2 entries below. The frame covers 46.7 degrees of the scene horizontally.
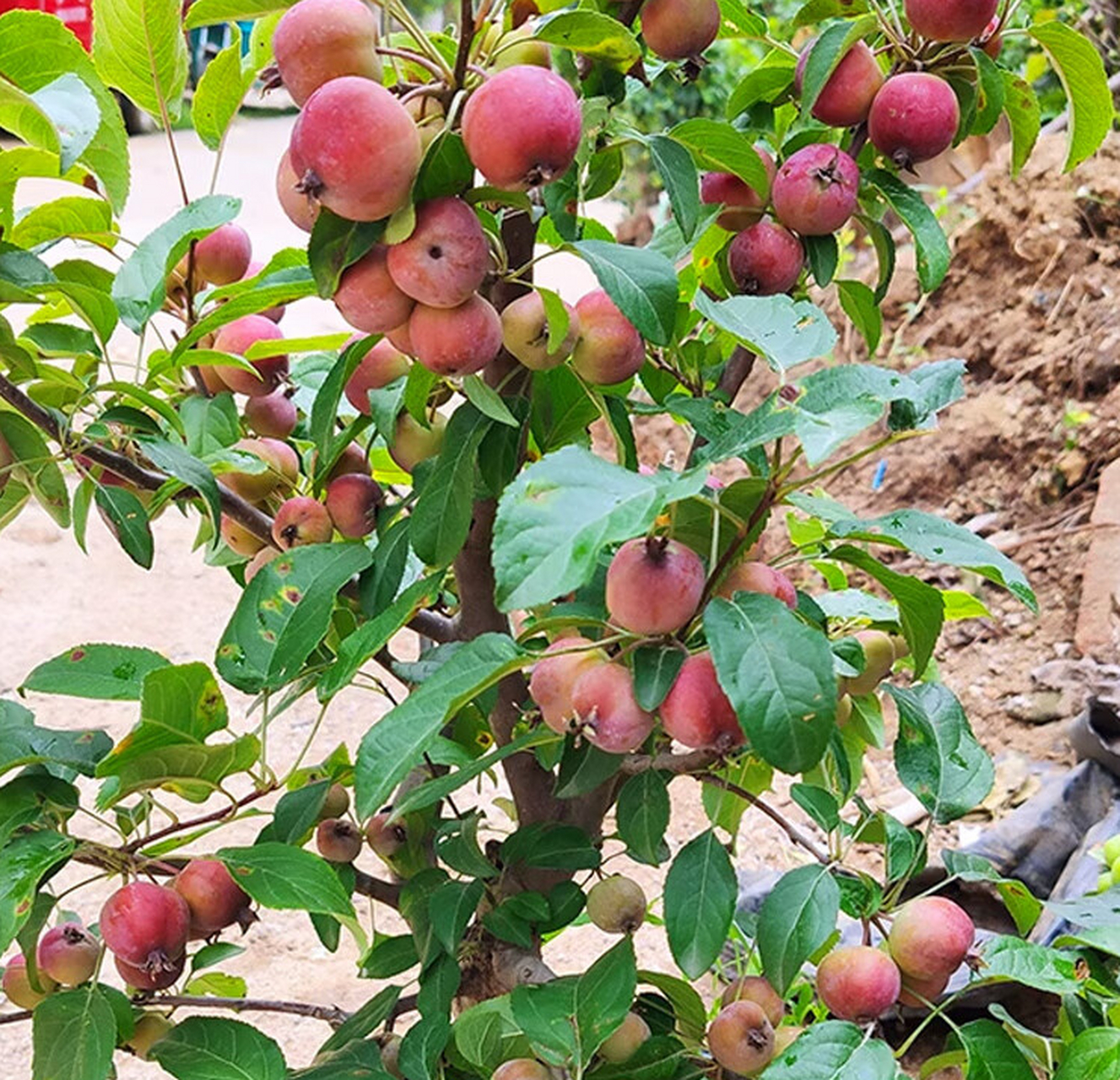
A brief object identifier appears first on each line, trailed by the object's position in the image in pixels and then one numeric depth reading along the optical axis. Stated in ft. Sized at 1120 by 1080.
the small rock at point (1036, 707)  6.15
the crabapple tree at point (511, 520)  1.63
